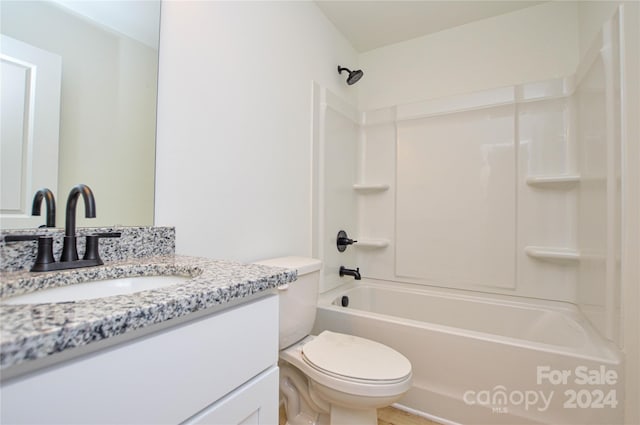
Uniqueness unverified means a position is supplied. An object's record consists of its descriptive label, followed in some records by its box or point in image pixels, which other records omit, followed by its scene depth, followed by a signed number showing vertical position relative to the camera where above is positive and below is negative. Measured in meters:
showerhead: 2.14 +1.05
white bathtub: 1.21 -0.66
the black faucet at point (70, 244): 0.71 -0.08
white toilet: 1.10 -0.60
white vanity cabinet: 0.36 -0.26
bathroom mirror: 0.77 +0.33
